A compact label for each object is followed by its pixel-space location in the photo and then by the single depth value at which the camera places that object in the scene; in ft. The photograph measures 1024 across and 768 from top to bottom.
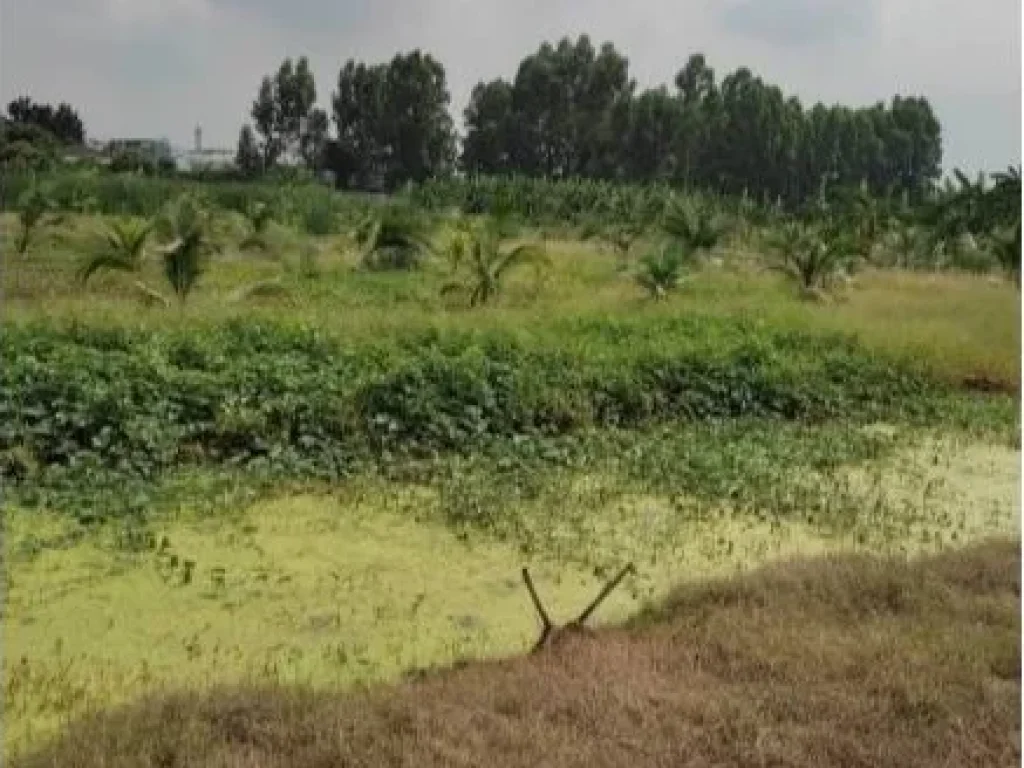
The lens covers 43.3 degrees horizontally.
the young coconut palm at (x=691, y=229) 57.77
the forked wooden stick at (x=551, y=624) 11.07
